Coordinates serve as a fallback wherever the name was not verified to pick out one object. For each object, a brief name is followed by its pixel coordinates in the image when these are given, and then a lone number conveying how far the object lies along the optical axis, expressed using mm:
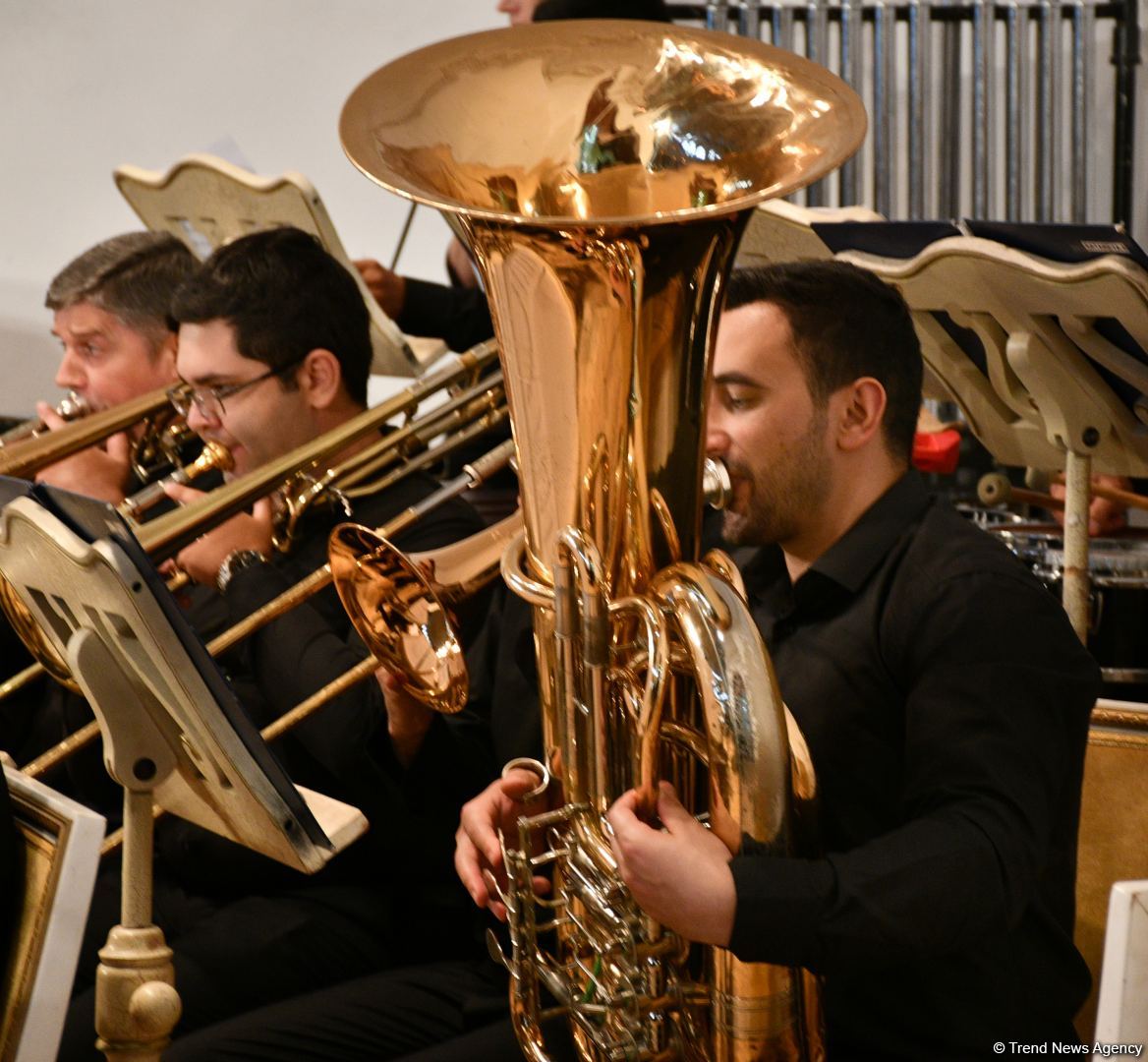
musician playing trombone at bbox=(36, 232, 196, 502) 5755
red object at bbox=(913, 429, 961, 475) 5789
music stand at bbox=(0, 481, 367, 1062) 4361
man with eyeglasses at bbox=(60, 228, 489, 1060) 4942
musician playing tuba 4358
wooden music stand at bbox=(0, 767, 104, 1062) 4351
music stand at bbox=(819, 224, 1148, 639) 4880
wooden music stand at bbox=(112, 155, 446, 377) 5721
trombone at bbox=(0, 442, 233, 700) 4884
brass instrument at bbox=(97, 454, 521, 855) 4751
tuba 4385
